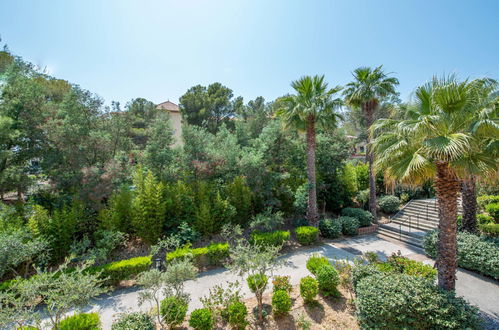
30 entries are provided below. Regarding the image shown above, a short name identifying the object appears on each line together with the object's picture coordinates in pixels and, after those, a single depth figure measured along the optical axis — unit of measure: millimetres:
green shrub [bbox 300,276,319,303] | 6160
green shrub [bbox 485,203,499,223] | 10727
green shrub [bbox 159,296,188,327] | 5371
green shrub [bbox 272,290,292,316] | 5741
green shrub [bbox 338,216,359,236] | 12370
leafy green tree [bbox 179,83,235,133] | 26094
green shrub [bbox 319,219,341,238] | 11961
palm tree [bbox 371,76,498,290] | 5180
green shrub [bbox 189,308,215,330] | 5130
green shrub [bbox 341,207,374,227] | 13062
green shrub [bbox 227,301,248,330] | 5336
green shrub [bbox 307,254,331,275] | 7094
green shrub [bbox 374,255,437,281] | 6472
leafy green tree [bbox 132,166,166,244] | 9711
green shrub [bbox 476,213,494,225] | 10360
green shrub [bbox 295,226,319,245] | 11000
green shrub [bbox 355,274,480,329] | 4617
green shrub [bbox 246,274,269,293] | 5804
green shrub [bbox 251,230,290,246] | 10055
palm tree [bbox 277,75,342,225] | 11359
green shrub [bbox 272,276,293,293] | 6500
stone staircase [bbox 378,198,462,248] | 11719
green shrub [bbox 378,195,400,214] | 15164
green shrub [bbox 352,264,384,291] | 6121
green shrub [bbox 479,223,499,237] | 8820
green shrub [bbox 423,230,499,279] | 7250
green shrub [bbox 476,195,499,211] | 12312
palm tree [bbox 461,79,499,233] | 5145
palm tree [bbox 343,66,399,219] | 12250
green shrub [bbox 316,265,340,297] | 6496
